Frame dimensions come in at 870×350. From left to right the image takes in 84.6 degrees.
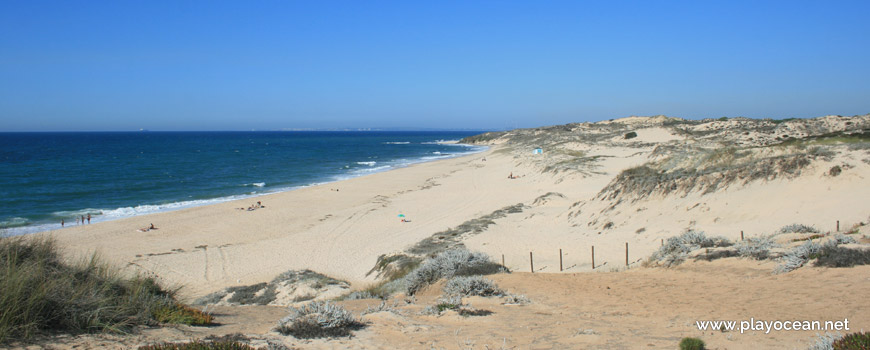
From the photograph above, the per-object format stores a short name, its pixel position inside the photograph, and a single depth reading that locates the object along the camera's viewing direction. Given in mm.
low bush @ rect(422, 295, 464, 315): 8100
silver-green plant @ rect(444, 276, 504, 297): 9453
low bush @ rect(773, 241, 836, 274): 9062
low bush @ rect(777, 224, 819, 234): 12467
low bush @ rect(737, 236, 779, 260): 10170
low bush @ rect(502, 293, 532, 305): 8953
